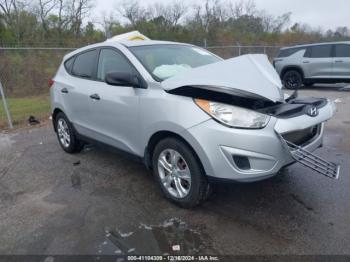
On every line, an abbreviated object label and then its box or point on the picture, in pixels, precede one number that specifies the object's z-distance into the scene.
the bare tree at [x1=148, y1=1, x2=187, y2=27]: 31.66
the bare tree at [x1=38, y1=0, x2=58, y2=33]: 26.20
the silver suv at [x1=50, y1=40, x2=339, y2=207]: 2.85
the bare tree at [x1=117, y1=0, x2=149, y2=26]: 33.20
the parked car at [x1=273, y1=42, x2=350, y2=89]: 10.72
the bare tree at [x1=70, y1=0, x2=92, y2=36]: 28.20
